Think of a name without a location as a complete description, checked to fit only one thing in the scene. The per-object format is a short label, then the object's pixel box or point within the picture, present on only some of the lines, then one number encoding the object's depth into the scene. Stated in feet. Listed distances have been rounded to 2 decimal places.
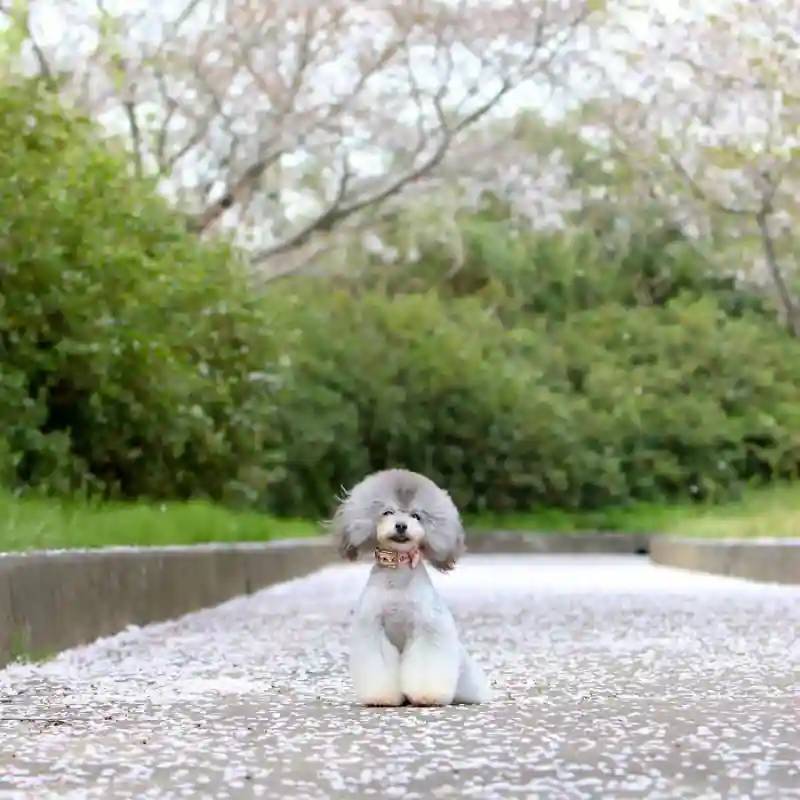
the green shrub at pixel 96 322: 51.57
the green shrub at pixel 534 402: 114.73
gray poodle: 22.38
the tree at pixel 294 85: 91.97
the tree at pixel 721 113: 105.70
